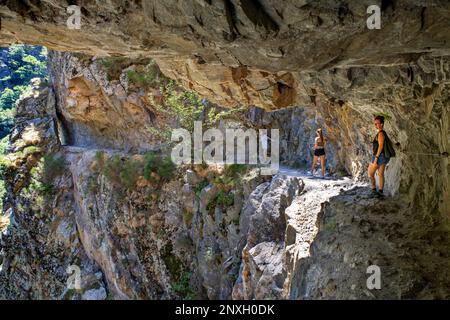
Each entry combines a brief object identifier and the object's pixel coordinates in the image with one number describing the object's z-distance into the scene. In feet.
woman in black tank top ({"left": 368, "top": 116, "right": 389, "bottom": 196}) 20.73
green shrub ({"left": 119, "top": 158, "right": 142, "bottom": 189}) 45.55
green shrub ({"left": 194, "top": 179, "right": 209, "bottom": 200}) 38.68
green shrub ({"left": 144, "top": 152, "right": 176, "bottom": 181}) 43.27
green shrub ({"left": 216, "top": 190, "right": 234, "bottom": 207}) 34.83
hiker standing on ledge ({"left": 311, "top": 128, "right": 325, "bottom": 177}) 31.68
